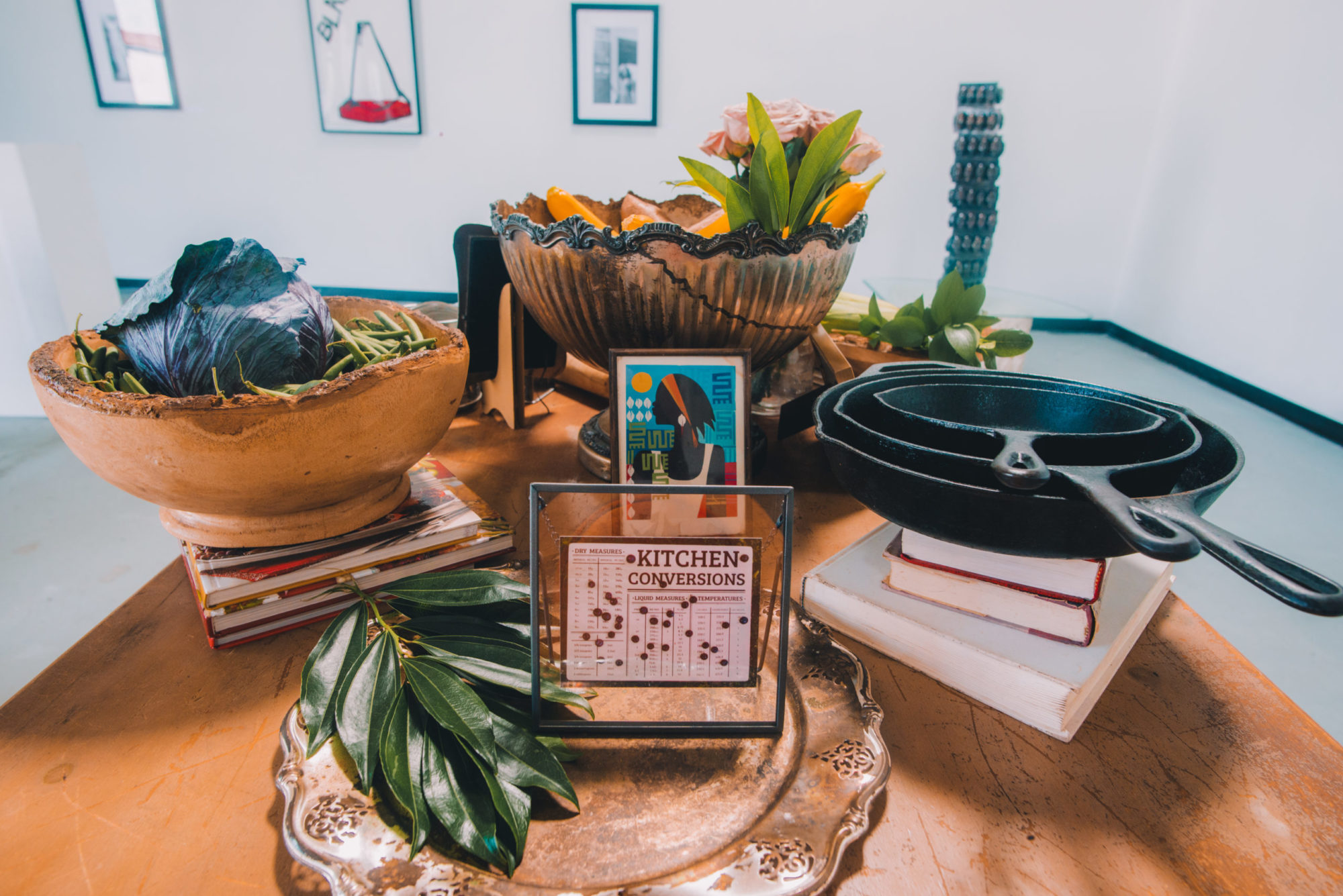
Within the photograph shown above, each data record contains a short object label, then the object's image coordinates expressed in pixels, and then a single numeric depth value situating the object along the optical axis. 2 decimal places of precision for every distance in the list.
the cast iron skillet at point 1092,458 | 0.28
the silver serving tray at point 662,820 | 0.31
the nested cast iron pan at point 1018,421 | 0.35
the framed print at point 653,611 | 0.38
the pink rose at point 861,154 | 0.71
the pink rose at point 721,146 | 0.75
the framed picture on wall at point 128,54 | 3.63
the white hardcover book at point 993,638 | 0.42
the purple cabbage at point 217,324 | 0.48
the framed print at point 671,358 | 0.55
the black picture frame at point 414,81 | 3.44
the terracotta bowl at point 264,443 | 0.41
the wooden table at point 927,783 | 0.34
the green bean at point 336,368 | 0.52
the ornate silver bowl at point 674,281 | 0.58
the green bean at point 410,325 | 0.61
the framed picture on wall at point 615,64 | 3.41
